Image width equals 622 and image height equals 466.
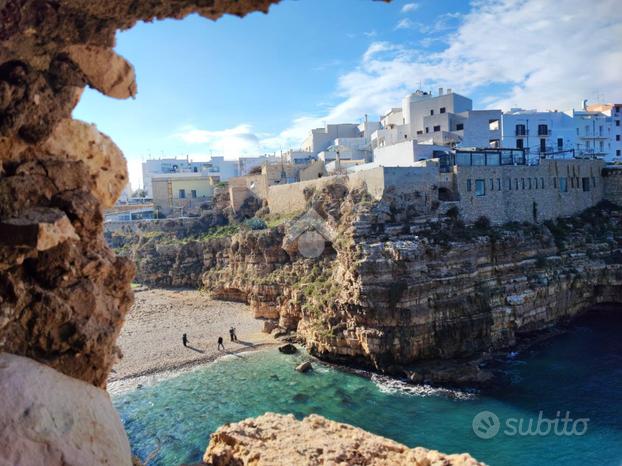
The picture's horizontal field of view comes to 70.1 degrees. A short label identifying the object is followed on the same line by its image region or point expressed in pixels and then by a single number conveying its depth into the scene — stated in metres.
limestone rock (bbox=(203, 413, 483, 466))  8.97
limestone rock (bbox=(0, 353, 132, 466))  3.99
